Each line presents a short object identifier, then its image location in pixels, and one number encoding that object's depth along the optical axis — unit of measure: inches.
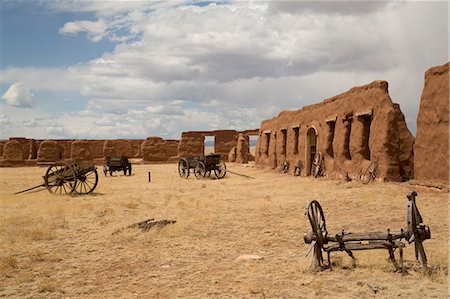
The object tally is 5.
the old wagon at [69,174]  598.9
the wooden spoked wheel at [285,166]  922.0
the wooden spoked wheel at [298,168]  845.8
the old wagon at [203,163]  858.8
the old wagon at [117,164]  1019.9
